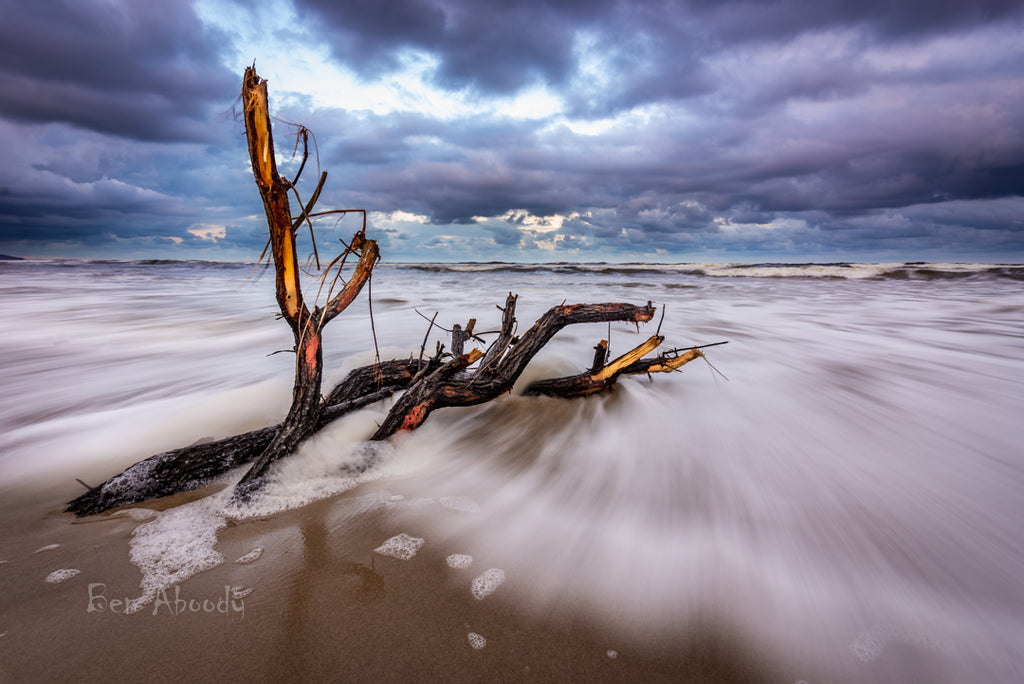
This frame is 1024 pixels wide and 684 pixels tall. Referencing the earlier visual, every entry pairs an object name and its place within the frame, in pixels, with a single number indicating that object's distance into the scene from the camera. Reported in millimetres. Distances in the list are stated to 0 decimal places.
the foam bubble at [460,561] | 1988
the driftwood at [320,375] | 1907
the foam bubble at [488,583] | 1837
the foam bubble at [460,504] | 2447
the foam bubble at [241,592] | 1748
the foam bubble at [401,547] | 2035
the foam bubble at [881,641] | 1574
